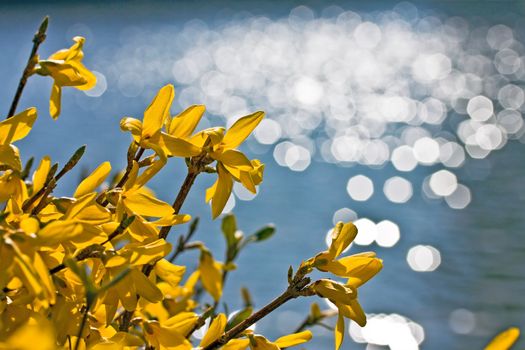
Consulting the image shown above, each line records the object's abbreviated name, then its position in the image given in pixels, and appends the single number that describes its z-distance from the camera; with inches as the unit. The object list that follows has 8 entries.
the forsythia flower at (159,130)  30.8
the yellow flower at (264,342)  30.7
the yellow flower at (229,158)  31.0
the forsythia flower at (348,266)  30.1
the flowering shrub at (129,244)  29.3
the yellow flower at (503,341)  28.1
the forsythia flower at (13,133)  30.3
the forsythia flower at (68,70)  33.3
